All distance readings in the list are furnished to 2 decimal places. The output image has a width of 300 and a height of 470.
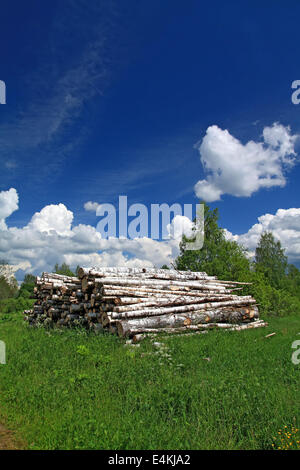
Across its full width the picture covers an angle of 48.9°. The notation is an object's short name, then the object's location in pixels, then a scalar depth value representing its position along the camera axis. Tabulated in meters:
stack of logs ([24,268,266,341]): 11.19
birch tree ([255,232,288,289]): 50.42
